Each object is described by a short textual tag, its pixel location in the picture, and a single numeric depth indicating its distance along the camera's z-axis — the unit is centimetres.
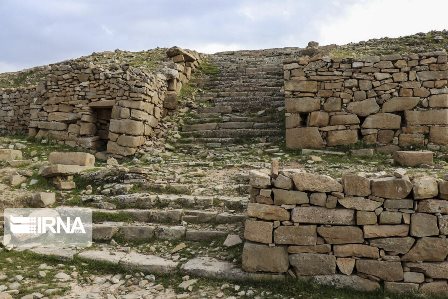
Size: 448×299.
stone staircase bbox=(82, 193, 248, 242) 616
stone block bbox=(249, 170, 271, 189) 520
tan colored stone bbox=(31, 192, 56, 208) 682
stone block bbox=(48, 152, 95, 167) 866
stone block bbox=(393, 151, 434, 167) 788
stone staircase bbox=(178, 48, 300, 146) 1089
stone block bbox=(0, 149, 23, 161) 930
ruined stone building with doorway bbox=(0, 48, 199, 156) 1036
